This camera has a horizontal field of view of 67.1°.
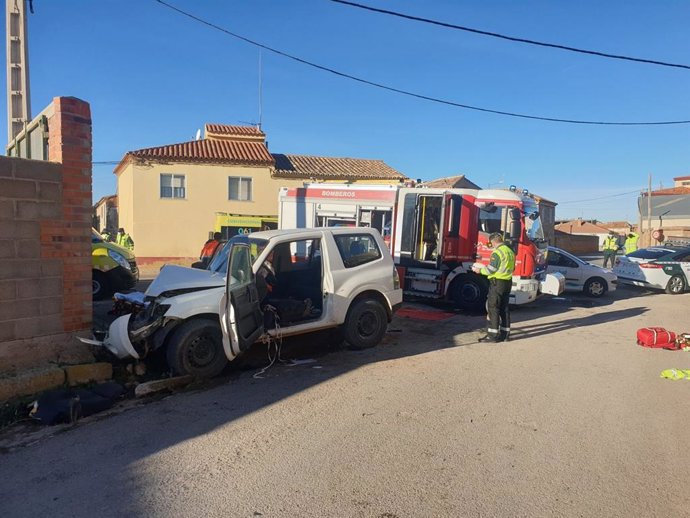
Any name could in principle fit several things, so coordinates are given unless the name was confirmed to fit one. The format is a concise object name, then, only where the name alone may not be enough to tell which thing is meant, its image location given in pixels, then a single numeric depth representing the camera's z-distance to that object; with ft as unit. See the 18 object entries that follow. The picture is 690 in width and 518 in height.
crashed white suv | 19.45
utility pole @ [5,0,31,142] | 41.96
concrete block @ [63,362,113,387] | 19.16
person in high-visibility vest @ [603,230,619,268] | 67.62
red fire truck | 37.44
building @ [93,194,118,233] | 105.60
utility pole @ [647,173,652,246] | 142.51
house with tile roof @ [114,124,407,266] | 81.87
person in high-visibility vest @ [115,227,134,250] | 57.98
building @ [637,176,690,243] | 180.55
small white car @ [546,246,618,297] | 49.19
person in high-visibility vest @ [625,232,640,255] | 67.41
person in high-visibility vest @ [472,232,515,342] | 27.45
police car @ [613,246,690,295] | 52.06
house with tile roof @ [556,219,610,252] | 194.90
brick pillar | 20.06
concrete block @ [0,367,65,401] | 17.56
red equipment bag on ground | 26.86
